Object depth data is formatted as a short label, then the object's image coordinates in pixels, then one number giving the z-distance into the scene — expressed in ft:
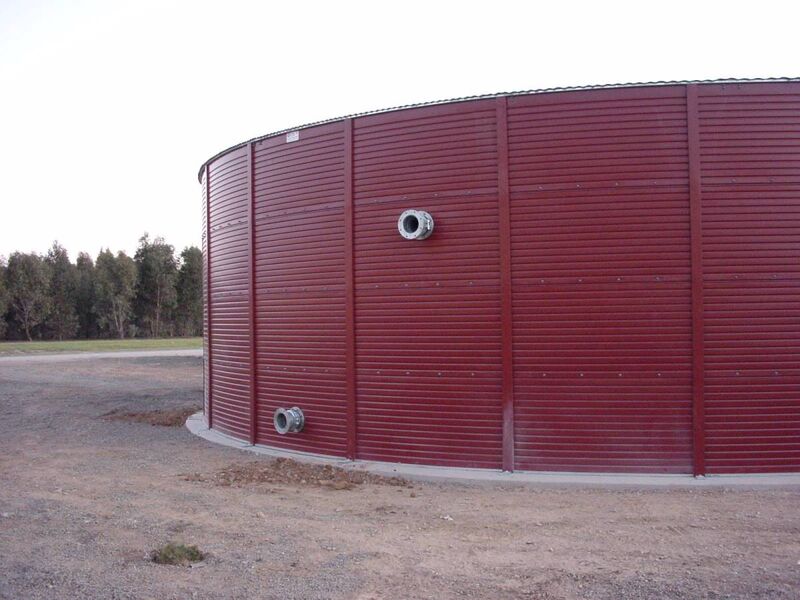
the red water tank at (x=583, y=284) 28.94
